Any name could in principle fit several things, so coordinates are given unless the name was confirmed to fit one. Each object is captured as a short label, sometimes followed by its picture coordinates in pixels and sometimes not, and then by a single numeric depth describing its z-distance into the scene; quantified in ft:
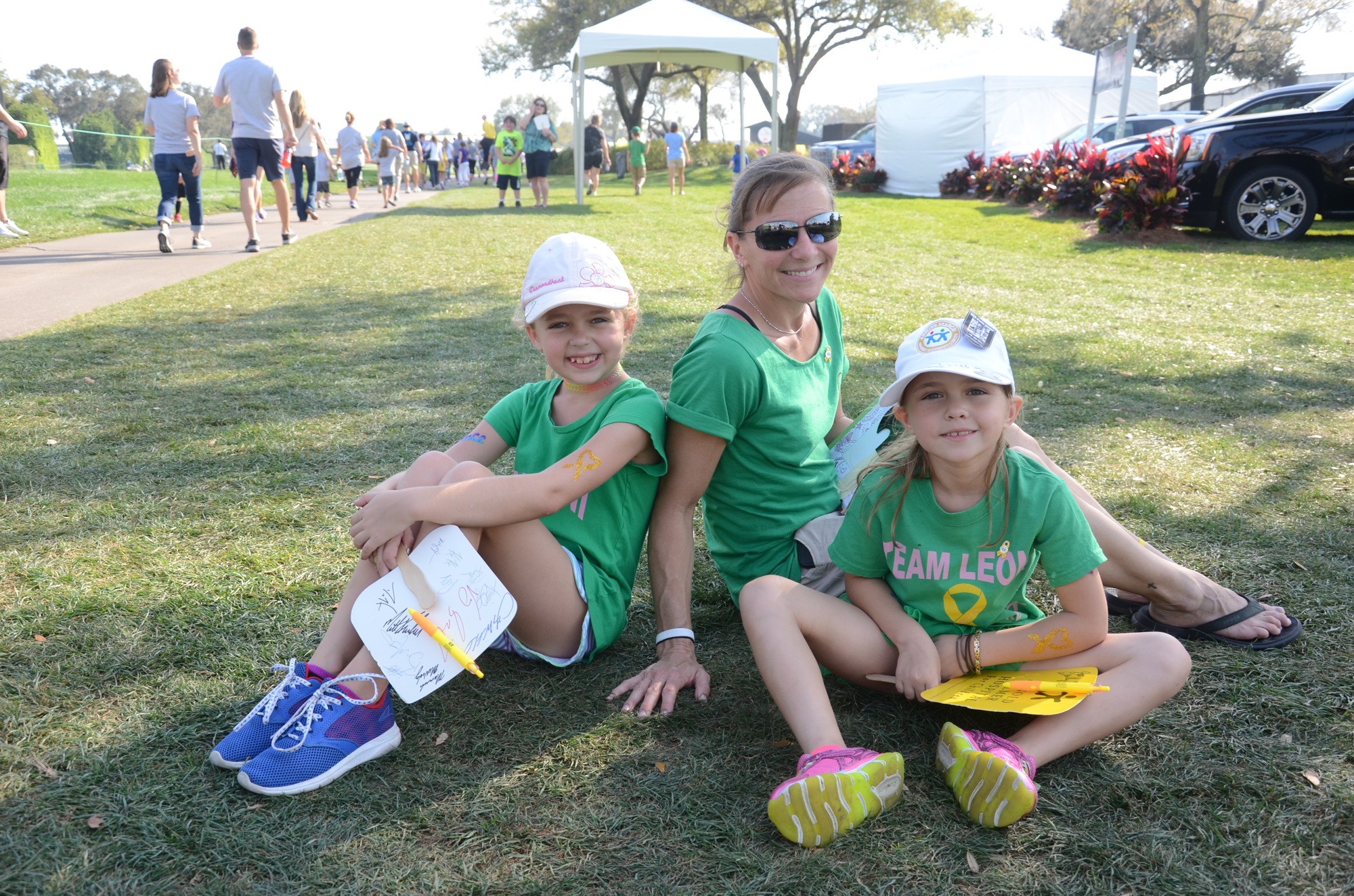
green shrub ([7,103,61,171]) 109.50
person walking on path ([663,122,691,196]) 79.41
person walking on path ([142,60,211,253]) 32.63
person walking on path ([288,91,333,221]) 48.85
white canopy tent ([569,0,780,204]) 55.16
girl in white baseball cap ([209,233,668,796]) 6.97
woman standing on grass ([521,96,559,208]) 58.36
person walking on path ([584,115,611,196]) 69.31
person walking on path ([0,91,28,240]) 33.01
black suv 33.40
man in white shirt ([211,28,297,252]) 32.86
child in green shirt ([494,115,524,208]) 60.59
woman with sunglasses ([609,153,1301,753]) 7.93
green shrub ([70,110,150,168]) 137.69
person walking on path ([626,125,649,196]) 79.92
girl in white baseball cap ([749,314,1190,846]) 6.86
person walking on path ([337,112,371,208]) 68.64
